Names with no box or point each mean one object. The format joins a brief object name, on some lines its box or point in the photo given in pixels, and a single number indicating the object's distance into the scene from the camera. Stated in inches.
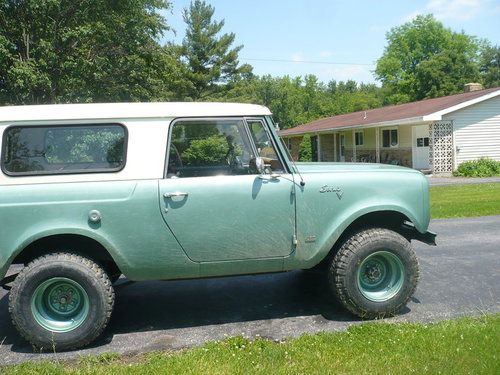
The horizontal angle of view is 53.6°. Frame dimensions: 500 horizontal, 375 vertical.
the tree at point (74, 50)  652.1
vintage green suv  161.5
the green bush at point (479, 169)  843.4
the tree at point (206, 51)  1704.0
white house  879.7
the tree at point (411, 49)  2363.9
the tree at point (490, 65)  2330.2
